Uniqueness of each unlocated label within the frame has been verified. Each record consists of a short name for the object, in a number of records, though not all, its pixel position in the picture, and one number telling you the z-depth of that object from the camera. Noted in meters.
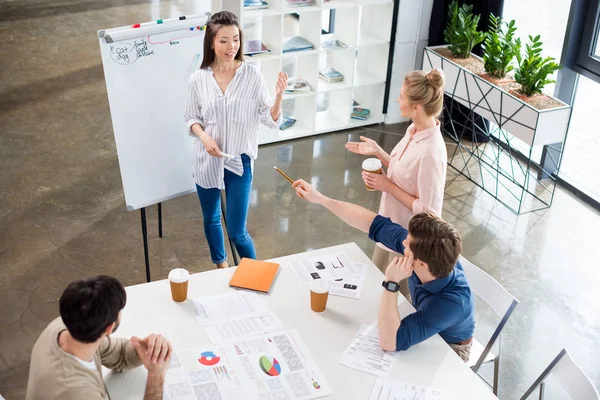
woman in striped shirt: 3.56
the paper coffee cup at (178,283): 2.84
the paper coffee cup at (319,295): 2.84
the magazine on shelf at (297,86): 5.87
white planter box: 4.87
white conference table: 2.56
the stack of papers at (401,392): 2.52
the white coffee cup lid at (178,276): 2.83
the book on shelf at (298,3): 5.54
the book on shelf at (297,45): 5.68
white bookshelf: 5.59
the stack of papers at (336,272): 3.04
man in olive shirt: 2.19
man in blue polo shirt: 2.67
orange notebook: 2.99
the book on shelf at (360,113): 6.33
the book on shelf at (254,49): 5.50
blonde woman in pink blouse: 3.15
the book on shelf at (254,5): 5.41
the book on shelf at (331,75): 6.04
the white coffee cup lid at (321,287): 2.84
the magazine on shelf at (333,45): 5.85
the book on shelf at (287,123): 6.04
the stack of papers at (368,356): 2.63
